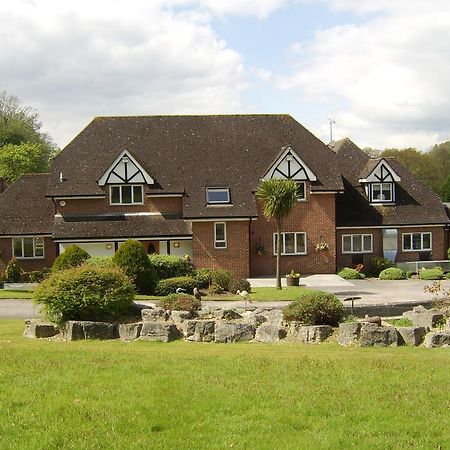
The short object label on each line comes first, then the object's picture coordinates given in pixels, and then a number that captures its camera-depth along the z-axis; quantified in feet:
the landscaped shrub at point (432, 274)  135.74
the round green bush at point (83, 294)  65.00
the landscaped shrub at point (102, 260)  101.75
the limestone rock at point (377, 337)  56.13
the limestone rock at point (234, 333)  61.00
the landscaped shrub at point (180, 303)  71.51
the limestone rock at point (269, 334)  60.59
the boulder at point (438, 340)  56.03
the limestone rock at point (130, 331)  60.95
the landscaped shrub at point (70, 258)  104.63
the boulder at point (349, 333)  56.95
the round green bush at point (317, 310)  63.16
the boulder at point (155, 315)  67.62
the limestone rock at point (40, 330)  63.36
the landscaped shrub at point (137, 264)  106.93
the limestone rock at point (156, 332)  60.23
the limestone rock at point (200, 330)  61.16
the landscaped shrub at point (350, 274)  137.80
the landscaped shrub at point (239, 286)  115.14
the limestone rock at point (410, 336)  56.93
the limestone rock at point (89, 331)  61.82
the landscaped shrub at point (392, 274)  136.67
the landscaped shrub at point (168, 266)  118.42
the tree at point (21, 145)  229.86
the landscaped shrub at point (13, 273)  129.90
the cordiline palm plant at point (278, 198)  118.42
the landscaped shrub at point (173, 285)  109.09
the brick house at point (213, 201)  134.51
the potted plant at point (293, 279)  123.65
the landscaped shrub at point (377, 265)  142.92
